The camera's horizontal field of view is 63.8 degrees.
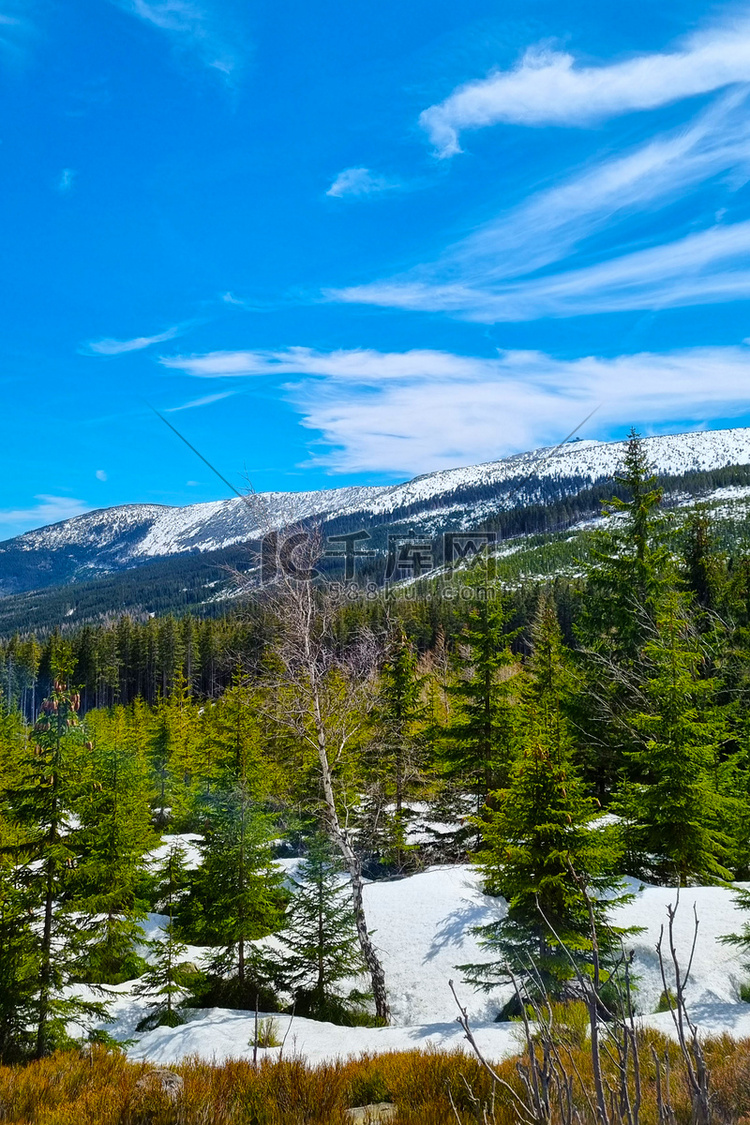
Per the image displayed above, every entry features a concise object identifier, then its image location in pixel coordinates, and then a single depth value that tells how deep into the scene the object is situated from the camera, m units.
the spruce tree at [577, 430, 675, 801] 17.03
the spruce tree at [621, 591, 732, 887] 11.91
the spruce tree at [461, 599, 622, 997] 9.67
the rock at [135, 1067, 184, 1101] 5.25
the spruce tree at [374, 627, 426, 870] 21.13
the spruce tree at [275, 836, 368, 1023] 13.42
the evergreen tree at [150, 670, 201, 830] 35.72
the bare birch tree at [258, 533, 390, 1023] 12.15
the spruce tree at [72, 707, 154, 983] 15.57
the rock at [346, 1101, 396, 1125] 4.86
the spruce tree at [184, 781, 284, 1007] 13.90
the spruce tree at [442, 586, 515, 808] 18.34
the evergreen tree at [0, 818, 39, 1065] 10.21
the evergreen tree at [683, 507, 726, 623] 27.23
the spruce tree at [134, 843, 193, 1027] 13.24
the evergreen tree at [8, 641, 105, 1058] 10.79
